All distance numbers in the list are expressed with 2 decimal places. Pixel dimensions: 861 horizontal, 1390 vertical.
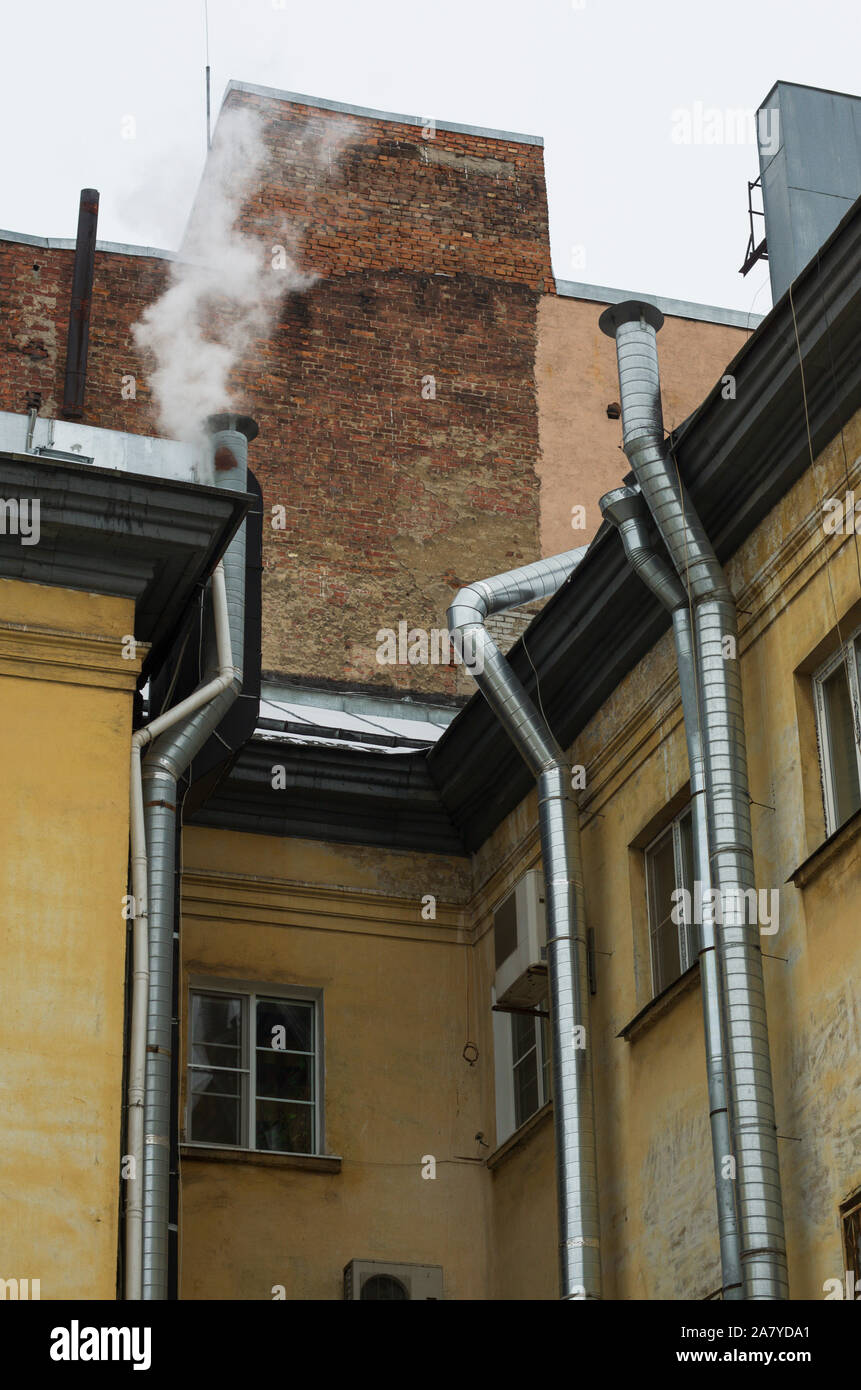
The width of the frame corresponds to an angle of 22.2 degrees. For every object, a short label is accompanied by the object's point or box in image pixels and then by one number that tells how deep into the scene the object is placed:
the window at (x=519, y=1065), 13.88
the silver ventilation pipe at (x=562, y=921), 11.82
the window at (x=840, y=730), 10.73
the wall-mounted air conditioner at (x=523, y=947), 13.08
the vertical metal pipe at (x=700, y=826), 10.14
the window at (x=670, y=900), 12.15
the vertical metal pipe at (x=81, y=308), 19.03
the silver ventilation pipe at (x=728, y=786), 10.01
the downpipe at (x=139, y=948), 10.42
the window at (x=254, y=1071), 14.02
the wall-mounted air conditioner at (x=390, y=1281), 13.48
